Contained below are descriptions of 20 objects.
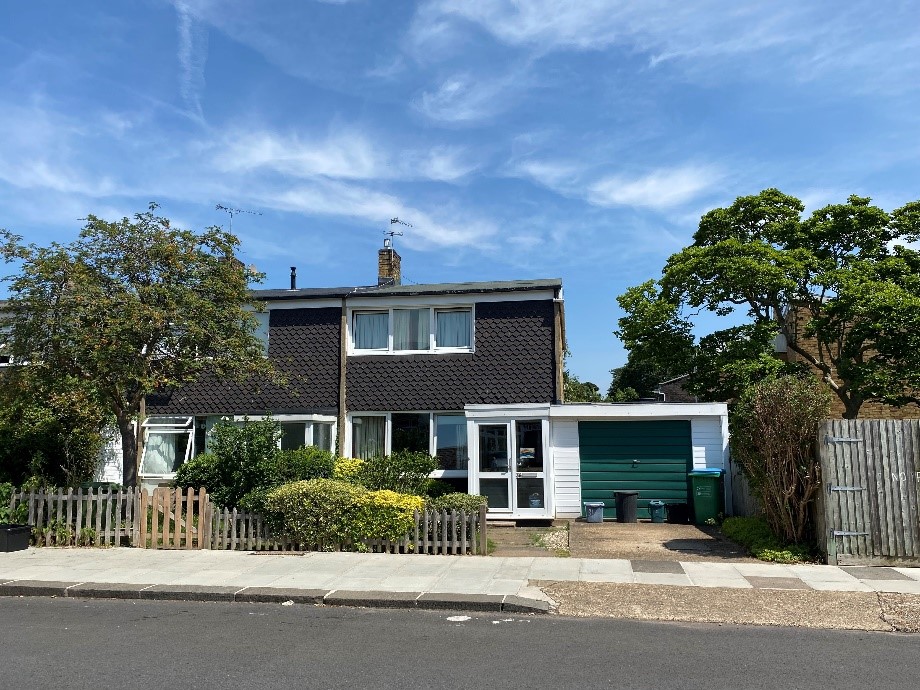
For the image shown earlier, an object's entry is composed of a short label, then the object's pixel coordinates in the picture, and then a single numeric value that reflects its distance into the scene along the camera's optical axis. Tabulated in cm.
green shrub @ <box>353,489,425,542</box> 1177
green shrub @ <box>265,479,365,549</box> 1194
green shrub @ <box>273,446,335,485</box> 1371
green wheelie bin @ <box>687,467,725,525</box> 1531
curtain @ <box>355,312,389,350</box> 1903
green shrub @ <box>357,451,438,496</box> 1424
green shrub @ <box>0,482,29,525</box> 1275
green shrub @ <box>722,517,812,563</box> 1091
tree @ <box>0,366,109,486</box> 1647
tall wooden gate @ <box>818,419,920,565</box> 1044
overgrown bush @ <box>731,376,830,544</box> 1115
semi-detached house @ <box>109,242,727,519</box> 1641
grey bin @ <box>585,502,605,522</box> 1583
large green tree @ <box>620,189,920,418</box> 1781
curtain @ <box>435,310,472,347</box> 1856
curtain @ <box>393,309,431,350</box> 1875
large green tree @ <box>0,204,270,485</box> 1266
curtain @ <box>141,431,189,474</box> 1912
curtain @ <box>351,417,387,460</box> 1870
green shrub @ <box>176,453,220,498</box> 1381
